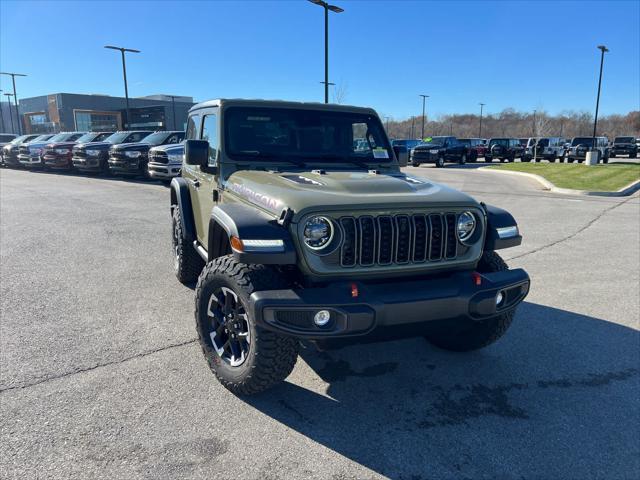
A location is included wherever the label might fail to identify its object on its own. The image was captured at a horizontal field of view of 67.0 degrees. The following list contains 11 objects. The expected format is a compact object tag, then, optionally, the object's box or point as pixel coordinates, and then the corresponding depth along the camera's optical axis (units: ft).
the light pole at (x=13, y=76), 147.34
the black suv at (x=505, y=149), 116.47
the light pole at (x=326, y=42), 59.57
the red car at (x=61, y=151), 71.36
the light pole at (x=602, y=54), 104.22
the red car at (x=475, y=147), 116.06
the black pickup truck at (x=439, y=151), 97.81
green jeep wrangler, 9.08
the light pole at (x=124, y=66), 101.63
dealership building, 213.66
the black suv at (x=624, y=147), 122.62
